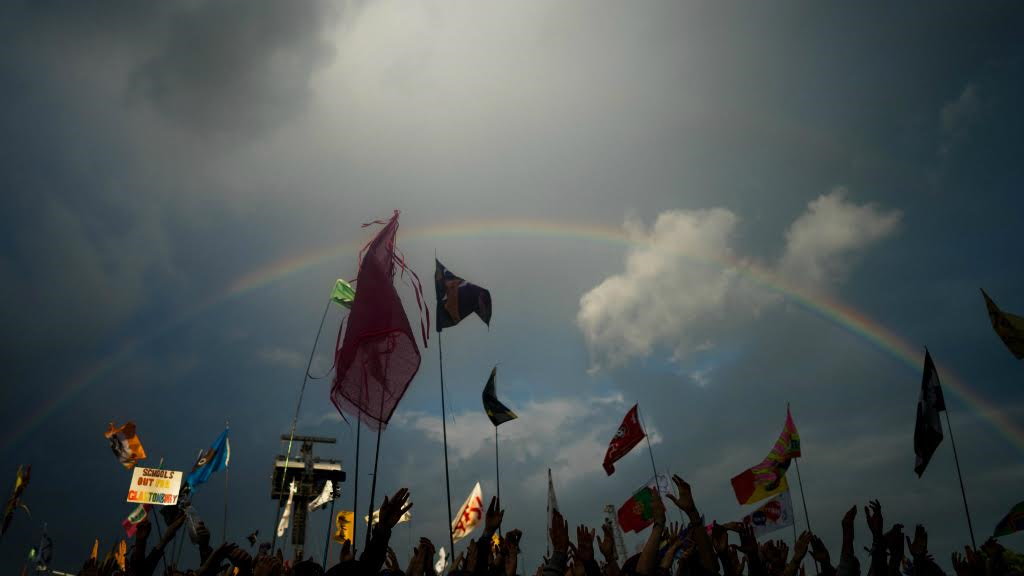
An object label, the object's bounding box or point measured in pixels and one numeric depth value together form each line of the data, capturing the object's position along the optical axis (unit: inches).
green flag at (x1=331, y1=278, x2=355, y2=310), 686.5
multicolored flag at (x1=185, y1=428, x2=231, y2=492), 885.2
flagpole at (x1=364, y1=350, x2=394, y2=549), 280.4
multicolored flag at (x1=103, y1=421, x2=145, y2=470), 949.2
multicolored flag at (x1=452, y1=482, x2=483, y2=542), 789.9
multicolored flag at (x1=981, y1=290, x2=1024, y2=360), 537.6
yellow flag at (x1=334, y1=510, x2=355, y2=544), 1594.4
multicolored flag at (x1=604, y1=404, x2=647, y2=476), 796.6
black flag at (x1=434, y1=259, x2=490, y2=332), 631.8
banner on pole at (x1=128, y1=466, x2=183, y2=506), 960.3
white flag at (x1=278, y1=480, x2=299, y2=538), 1329.6
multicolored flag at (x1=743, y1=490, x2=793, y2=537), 665.6
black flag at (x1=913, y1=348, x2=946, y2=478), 529.7
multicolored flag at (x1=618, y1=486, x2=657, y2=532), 750.5
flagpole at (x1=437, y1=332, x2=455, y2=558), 423.8
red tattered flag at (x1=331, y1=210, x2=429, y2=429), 315.3
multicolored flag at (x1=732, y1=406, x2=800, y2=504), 714.8
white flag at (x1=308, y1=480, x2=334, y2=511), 982.0
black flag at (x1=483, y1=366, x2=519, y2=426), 746.2
